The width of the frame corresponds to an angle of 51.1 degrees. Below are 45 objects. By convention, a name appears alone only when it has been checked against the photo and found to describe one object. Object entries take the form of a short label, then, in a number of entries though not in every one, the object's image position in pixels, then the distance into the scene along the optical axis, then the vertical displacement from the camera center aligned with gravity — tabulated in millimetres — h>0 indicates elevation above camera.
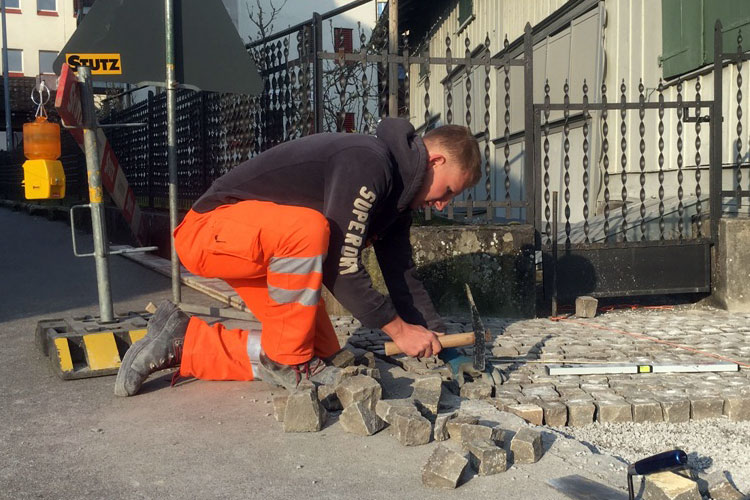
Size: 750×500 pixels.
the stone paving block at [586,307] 6516 -887
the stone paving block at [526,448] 3000 -945
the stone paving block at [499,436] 3072 -923
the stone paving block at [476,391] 3875 -935
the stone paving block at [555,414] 3646 -993
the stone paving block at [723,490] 2666 -1000
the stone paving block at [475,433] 3047 -897
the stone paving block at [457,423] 3184 -899
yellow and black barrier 4230 -738
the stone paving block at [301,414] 3352 -882
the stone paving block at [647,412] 3723 -1013
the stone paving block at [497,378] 4078 -917
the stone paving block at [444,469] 2760 -938
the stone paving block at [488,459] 2896 -951
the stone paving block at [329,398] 3633 -888
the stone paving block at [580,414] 3686 -1005
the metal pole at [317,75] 6305 +1061
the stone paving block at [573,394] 3873 -971
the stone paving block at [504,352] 4719 -910
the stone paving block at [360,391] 3486 -829
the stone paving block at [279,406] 3459 -875
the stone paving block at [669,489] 2568 -956
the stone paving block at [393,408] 3309 -868
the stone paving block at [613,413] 3705 -1007
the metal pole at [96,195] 4629 +104
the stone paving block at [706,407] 3799 -1020
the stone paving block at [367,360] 4330 -857
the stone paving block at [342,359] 4141 -810
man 3662 -157
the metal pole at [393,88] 6453 +975
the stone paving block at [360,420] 3316 -912
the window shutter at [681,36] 8352 +1784
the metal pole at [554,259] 6471 -491
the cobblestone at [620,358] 3797 -978
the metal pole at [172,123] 5375 +646
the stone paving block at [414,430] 3188 -919
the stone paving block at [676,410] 3750 -1016
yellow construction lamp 4781 +318
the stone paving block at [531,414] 3625 -979
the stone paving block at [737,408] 3838 -1036
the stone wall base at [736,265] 6809 -595
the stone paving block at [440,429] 3230 -930
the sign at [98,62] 4887 +953
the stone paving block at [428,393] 3455 -871
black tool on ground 2535 -858
